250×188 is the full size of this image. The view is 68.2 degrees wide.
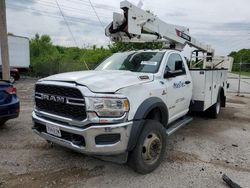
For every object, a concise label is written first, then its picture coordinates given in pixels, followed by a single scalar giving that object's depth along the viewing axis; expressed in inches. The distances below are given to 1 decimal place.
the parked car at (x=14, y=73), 585.8
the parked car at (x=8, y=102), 157.5
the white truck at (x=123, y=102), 96.6
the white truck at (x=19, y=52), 662.7
